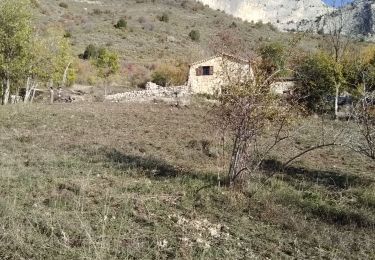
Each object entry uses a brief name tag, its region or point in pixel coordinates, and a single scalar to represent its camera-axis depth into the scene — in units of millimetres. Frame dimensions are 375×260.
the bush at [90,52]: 48250
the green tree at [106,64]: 37819
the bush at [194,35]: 63531
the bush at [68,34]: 54284
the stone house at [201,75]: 37438
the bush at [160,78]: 42969
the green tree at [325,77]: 30672
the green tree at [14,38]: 24594
